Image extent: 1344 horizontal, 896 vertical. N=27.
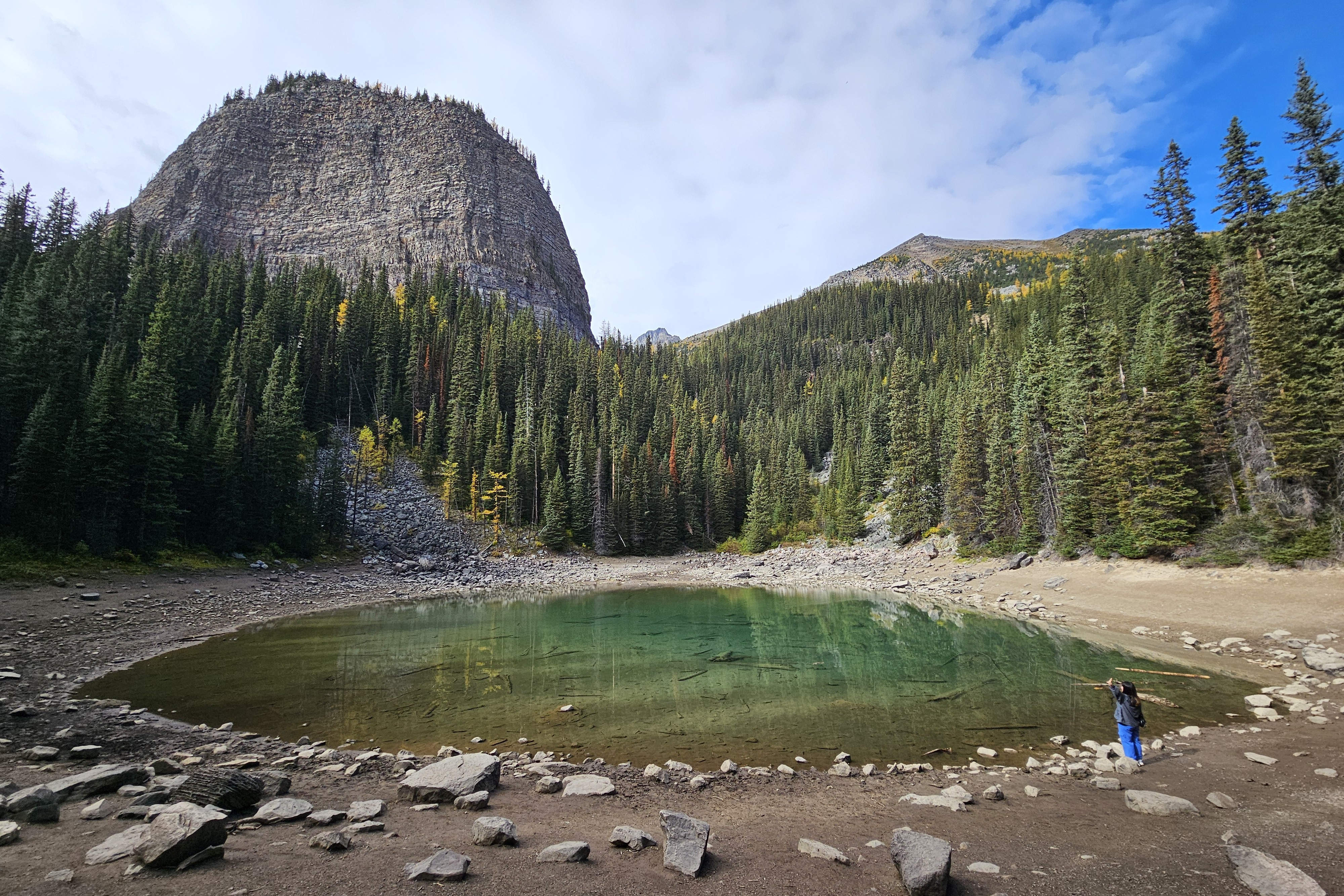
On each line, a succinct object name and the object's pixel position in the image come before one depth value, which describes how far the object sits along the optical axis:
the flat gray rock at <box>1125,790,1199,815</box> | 6.94
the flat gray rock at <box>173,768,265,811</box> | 5.91
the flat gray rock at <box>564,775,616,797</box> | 7.64
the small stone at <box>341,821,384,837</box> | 5.71
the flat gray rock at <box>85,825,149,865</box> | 4.39
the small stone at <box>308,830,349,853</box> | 5.21
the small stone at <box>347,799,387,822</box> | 6.17
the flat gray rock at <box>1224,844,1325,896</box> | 4.79
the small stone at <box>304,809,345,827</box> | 5.99
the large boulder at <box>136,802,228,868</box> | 4.30
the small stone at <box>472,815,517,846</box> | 5.61
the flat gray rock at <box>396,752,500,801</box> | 6.99
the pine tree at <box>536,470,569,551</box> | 58.47
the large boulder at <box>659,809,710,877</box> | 5.16
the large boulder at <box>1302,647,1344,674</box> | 13.44
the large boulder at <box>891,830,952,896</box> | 4.64
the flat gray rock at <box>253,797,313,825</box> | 5.89
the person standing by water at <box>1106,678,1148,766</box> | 8.82
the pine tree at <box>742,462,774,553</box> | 66.94
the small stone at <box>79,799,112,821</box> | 5.49
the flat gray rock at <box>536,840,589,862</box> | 5.30
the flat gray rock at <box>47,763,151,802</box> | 5.95
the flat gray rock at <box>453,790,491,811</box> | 6.89
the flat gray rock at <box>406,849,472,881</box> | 4.68
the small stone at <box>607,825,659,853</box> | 5.69
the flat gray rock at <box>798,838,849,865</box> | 5.66
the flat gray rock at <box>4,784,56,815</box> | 5.17
